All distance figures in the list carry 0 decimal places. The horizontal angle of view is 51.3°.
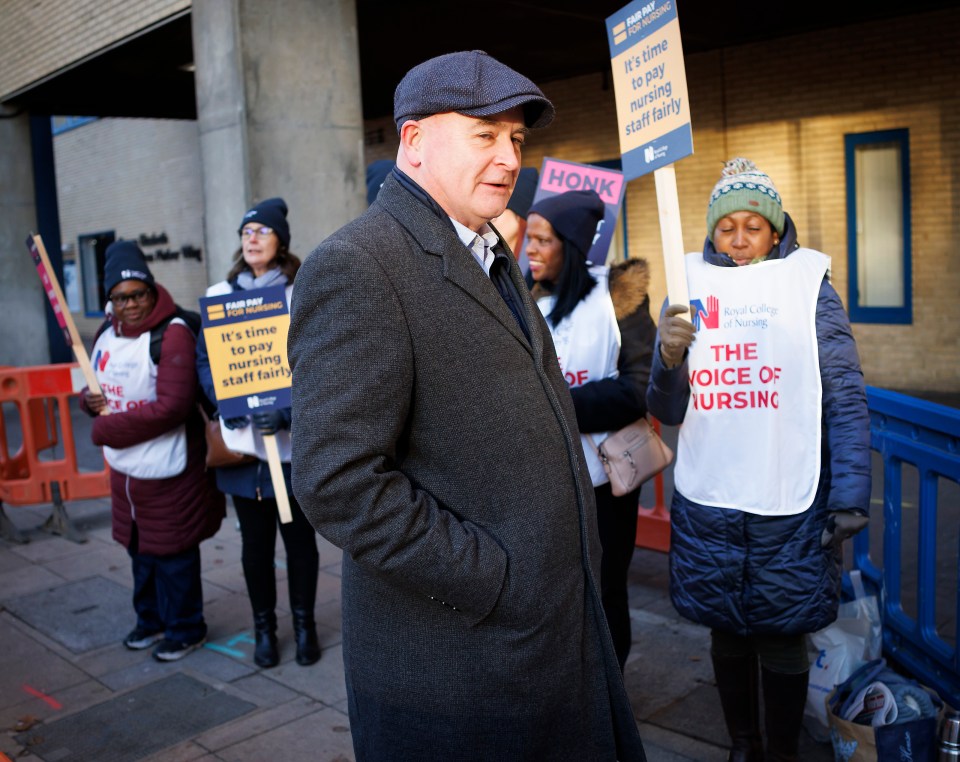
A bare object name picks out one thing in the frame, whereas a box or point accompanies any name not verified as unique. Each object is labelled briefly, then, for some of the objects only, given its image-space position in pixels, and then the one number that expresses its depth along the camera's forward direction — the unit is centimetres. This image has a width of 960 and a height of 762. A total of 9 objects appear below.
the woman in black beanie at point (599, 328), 379
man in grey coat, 184
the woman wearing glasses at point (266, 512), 469
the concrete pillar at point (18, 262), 1434
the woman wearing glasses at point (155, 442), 476
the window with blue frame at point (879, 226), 1137
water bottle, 299
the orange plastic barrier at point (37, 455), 762
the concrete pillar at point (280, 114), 732
